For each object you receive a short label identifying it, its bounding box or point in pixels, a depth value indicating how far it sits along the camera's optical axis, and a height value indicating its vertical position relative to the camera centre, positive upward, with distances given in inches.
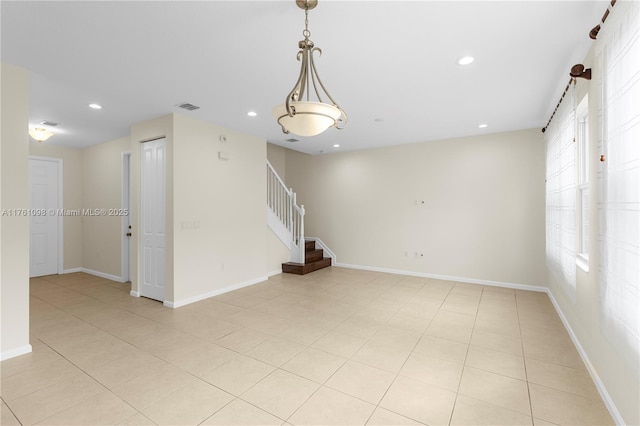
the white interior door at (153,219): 173.3 -3.3
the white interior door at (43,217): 238.7 -2.3
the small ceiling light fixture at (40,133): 178.4 +50.6
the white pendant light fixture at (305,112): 70.9 +25.2
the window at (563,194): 120.1 +7.8
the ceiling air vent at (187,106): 152.5 +57.6
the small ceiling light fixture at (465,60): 103.9 +55.3
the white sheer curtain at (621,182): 62.9 +7.1
